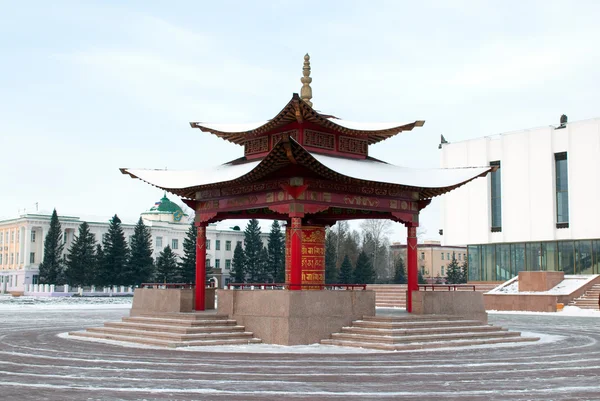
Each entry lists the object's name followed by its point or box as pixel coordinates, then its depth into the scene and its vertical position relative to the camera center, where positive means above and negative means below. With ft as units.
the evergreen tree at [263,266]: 286.87 +3.44
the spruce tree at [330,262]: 272.58 +4.84
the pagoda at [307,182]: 67.77 +8.67
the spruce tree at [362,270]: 270.05 +2.08
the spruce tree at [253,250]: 287.07 +9.36
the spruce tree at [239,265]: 282.97 +3.73
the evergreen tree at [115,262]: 261.03 +4.22
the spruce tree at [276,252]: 285.23 +8.72
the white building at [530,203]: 175.32 +18.08
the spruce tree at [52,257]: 269.85 +5.94
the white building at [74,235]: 291.17 +15.23
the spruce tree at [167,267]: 262.06 +2.59
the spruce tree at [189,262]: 257.14 +4.29
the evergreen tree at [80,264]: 259.60 +3.41
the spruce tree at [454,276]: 295.21 +0.18
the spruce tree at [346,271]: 271.69 +1.67
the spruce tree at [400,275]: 293.84 +0.44
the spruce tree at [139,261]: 264.11 +4.62
